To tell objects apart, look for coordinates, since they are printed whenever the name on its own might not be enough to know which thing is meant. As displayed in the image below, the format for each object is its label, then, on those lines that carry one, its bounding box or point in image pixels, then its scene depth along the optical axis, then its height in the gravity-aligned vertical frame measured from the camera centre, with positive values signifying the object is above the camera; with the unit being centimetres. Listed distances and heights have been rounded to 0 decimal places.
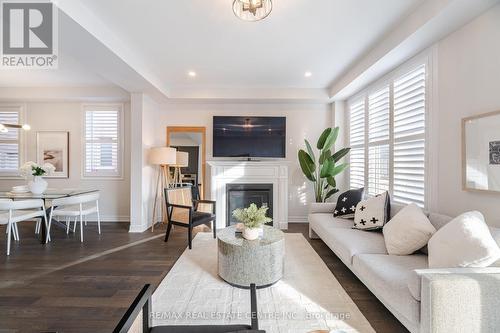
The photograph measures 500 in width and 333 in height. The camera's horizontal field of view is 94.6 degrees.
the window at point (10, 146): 473 +43
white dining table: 351 -44
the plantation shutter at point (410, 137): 269 +38
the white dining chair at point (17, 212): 315 -68
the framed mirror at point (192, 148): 486 +41
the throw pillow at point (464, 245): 144 -51
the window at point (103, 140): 478 +55
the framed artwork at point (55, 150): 473 +35
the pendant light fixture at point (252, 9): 191 +135
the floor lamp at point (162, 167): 418 +0
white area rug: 180 -120
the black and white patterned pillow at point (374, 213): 273 -56
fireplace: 449 -56
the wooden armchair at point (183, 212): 338 -72
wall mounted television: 467 +62
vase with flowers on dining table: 368 -11
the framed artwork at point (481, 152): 188 +13
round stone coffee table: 224 -93
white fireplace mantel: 446 -21
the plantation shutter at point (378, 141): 336 +41
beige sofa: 130 -79
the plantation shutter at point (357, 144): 405 +43
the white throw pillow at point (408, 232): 202 -58
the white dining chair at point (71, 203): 363 -58
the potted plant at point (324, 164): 416 +7
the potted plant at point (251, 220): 237 -54
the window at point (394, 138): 272 +42
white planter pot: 239 -68
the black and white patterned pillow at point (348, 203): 336 -53
